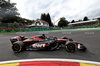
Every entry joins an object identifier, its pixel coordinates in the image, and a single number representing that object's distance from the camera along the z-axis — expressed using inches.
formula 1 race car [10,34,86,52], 105.4
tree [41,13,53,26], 2155.6
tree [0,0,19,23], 999.6
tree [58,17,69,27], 1967.5
